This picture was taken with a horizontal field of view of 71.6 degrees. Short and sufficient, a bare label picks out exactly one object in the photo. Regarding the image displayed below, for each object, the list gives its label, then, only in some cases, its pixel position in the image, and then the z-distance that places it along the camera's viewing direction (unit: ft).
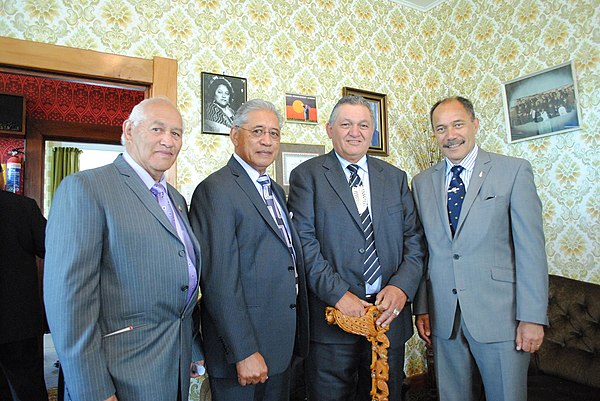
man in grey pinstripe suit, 3.75
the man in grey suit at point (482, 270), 5.50
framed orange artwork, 9.54
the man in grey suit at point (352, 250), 5.69
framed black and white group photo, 8.42
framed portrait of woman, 8.57
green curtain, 20.13
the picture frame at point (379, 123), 10.65
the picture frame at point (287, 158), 9.37
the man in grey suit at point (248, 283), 4.89
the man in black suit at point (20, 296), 8.17
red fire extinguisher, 14.62
